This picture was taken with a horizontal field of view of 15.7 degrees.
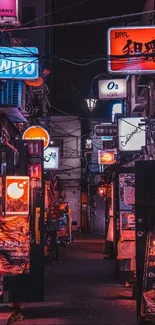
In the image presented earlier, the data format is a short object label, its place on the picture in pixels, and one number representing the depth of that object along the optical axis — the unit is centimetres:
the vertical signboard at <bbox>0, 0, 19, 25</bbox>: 1227
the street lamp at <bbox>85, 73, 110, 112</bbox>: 2433
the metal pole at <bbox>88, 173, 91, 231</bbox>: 5014
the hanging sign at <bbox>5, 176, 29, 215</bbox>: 1070
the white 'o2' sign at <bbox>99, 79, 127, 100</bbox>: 2133
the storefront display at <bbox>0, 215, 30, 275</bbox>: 1061
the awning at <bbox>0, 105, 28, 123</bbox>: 1503
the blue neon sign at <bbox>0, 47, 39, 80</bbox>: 1498
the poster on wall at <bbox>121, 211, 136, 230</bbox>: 1592
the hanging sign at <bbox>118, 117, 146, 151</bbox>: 2016
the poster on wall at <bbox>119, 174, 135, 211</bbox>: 1510
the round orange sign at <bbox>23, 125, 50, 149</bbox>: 2361
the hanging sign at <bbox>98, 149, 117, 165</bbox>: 3084
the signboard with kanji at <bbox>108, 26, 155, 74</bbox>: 1380
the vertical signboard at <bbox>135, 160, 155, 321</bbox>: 923
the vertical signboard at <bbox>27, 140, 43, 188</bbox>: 1153
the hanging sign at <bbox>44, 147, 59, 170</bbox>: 3014
